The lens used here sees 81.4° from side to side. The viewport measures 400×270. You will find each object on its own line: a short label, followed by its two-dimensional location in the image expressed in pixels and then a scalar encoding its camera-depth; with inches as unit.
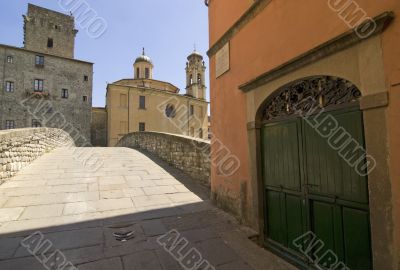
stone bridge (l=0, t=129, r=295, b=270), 124.0
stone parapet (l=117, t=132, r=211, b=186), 275.3
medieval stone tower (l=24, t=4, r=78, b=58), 1184.2
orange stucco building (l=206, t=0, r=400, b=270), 87.1
